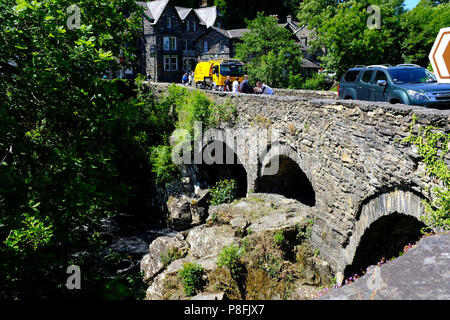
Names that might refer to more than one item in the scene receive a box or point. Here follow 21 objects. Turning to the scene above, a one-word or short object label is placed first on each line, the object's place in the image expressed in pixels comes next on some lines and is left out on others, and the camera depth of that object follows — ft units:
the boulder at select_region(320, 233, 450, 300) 5.65
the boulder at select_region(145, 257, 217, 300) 30.17
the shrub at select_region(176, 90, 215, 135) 54.80
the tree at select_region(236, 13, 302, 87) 78.54
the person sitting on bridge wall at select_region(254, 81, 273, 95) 53.36
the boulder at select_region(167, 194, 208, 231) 58.49
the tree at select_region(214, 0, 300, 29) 184.14
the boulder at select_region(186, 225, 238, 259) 34.76
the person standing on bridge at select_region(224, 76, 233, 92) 75.82
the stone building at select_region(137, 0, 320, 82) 136.36
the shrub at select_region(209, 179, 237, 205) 55.36
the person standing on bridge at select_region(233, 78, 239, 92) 63.23
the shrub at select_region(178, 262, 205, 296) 29.55
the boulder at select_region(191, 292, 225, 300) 26.34
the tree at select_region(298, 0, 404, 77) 73.90
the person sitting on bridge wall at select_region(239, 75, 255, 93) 59.21
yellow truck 82.12
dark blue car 28.50
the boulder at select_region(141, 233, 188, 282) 37.52
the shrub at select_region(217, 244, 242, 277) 30.14
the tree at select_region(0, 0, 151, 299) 18.02
